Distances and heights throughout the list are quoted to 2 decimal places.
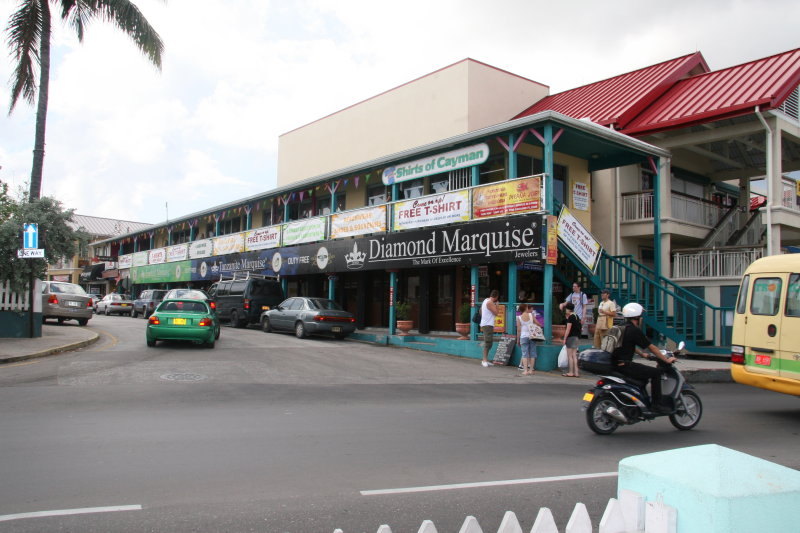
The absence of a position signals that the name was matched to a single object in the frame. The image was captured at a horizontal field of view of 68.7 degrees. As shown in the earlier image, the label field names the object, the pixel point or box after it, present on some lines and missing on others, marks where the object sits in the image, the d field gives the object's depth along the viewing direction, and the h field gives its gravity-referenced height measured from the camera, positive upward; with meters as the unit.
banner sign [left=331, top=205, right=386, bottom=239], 20.59 +2.71
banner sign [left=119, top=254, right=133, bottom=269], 42.88 +2.24
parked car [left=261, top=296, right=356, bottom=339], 20.03 -0.79
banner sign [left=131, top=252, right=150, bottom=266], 40.18 +2.31
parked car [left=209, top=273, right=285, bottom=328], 24.06 -0.19
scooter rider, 7.64 -0.75
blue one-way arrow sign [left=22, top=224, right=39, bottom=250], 15.16 +1.38
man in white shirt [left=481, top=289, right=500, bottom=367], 15.04 -0.55
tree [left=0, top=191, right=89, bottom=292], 15.47 +1.47
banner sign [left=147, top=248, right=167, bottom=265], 37.09 +2.30
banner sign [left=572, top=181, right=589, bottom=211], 19.77 +3.56
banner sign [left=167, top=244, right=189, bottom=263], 34.59 +2.38
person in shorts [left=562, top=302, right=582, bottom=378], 13.66 -1.01
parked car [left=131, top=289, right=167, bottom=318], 32.08 -0.57
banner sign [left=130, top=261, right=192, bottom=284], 34.44 +1.21
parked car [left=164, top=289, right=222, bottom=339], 23.97 -0.06
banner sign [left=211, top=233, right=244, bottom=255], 29.27 +2.54
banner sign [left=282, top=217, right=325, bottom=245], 23.64 +2.67
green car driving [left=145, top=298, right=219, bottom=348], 15.90 -0.91
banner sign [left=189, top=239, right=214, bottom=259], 31.84 +2.45
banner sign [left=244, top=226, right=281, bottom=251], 26.41 +2.60
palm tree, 16.69 +7.56
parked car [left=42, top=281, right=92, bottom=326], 22.56 -0.48
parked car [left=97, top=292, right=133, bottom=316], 36.34 -0.84
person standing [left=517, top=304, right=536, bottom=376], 13.98 -1.00
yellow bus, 8.93 -0.35
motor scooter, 7.59 -1.29
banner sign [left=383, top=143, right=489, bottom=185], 17.47 +4.30
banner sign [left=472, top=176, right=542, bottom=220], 15.46 +2.80
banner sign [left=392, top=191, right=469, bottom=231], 17.64 +2.76
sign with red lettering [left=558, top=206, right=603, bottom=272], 15.69 +1.69
